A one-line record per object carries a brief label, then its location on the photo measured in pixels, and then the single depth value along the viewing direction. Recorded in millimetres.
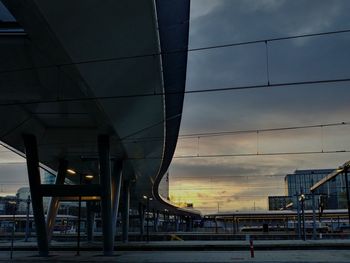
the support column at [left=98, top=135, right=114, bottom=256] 29064
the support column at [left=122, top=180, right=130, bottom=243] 57125
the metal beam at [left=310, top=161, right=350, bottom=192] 28991
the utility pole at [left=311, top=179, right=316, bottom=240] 48725
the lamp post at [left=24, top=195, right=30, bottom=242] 58547
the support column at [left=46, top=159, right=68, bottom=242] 36944
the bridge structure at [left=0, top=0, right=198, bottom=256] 13828
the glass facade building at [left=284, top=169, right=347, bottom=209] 101212
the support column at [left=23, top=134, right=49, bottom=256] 29812
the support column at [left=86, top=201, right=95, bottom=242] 58759
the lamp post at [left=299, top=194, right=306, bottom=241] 48838
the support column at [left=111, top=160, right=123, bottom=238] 36569
